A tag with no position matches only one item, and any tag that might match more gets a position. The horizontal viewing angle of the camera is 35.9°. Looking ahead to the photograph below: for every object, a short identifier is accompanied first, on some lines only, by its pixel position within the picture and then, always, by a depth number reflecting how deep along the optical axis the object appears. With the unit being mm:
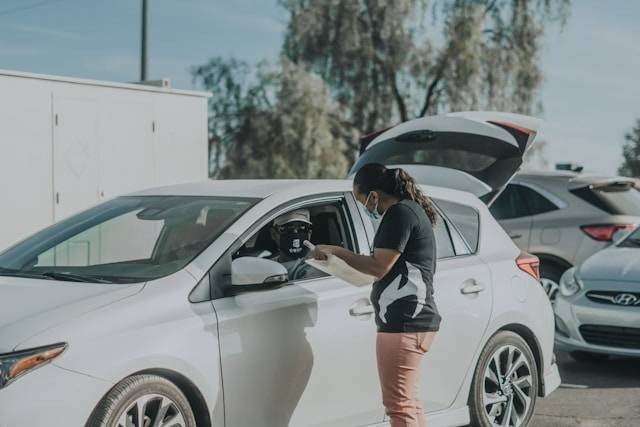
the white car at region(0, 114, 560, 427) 3840
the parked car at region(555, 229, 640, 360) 7680
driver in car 4995
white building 9930
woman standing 4395
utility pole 19047
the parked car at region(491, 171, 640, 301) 10555
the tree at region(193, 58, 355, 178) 28203
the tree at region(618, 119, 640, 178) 37969
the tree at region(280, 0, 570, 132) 28875
